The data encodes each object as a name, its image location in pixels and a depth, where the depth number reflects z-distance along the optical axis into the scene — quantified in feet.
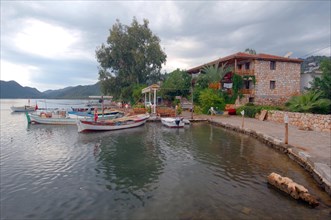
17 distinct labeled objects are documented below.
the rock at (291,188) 23.73
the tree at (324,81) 79.52
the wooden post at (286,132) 45.44
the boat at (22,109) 179.93
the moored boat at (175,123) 80.83
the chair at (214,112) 108.06
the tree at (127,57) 156.97
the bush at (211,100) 109.50
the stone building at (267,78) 109.29
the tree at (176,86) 133.49
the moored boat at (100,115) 105.91
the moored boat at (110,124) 72.02
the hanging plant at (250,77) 108.30
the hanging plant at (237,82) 109.70
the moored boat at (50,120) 93.56
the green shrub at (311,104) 68.64
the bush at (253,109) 89.76
